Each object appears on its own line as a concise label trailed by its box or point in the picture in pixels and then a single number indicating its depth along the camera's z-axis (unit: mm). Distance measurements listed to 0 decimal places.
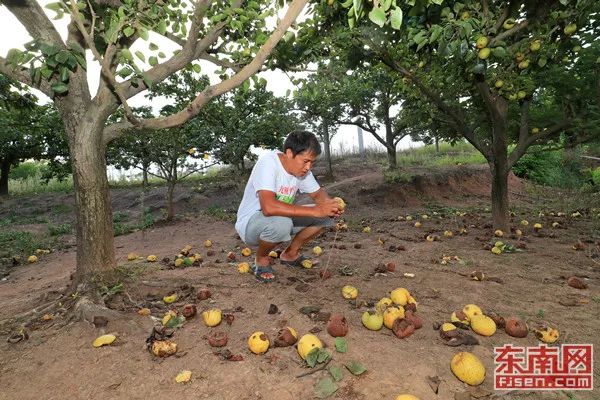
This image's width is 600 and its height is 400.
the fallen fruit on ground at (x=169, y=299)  3158
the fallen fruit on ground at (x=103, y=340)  2475
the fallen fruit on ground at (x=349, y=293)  3146
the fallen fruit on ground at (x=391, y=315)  2609
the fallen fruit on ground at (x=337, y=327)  2473
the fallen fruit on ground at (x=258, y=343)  2354
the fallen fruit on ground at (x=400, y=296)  2904
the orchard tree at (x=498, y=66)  3489
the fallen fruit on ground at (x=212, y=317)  2713
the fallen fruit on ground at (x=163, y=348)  2357
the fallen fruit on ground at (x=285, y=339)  2410
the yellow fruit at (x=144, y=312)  2918
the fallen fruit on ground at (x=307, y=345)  2278
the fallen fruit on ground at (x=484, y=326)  2557
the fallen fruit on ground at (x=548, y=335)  2471
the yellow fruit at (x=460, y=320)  2686
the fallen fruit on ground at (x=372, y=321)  2602
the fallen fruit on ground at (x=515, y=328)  2545
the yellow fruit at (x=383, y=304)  2729
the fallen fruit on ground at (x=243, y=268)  3949
